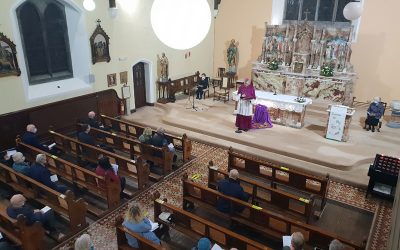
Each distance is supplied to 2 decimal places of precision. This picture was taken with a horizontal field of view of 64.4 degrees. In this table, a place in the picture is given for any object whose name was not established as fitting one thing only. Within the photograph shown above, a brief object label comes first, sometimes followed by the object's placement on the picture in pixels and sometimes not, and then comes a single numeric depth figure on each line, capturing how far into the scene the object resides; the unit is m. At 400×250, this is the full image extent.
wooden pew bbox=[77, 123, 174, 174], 8.22
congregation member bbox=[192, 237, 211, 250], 4.23
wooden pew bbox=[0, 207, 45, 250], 5.04
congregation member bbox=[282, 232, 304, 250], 4.21
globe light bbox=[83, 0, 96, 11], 10.53
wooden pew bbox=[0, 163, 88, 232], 5.85
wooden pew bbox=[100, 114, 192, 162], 9.02
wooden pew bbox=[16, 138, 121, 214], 6.61
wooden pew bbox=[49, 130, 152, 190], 7.42
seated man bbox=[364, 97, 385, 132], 11.27
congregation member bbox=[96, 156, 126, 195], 6.55
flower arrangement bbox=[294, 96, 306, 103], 11.46
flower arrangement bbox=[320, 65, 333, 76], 13.64
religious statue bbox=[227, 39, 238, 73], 16.70
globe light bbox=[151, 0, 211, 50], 4.21
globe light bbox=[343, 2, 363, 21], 10.20
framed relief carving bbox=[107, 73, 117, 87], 12.15
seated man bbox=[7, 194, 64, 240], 5.15
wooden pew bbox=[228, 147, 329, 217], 6.97
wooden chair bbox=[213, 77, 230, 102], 15.04
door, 13.52
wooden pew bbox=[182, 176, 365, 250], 5.12
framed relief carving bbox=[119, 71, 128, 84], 12.56
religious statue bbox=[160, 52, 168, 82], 14.16
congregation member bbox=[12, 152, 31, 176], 6.60
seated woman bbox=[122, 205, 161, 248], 4.88
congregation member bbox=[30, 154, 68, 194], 6.42
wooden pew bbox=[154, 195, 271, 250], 4.81
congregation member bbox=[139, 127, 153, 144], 8.42
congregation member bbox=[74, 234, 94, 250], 4.18
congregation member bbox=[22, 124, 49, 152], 8.34
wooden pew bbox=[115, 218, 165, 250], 4.64
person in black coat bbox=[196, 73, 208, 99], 15.20
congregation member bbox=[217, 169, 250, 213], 6.06
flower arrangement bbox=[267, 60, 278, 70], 14.70
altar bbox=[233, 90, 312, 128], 11.53
